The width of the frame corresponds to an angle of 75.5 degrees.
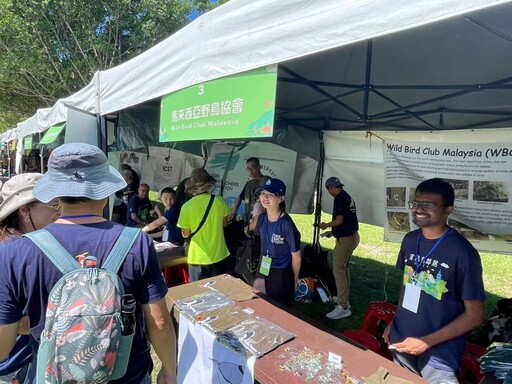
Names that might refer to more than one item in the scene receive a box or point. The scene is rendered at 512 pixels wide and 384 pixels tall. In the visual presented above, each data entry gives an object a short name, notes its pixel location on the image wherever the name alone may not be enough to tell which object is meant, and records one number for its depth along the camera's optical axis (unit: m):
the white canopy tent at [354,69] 1.31
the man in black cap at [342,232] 4.19
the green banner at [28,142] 7.71
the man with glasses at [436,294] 1.70
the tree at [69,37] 12.40
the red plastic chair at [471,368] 2.37
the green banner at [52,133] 4.43
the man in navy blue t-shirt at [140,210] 5.41
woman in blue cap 2.78
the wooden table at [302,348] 1.55
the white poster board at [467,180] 3.03
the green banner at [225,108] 1.56
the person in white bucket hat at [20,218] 1.34
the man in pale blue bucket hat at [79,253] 1.07
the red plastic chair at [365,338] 2.73
